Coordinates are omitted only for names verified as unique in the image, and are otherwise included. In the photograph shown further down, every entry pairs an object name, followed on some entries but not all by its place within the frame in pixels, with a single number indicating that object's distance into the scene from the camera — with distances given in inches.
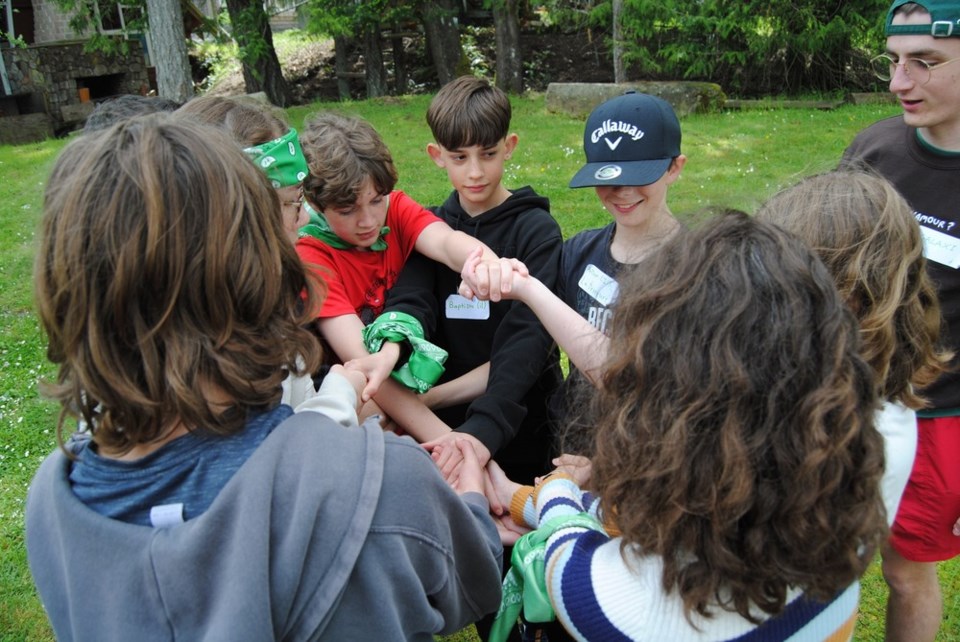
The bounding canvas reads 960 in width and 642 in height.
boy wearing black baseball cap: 97.6
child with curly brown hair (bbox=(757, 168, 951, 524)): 69.2
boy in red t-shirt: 97.3
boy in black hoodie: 99.8
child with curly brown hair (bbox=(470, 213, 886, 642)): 52.5
